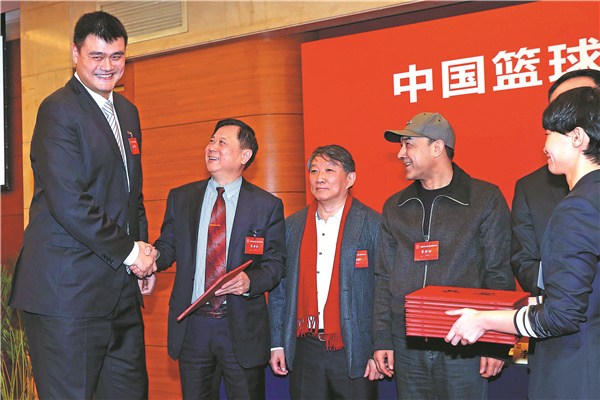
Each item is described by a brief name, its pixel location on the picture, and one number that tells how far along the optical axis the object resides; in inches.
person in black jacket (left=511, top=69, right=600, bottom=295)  102.6
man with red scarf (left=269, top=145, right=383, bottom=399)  117.6
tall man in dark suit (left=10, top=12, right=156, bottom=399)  88.7
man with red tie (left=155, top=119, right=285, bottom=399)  115.4
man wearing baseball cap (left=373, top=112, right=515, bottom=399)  106.4
